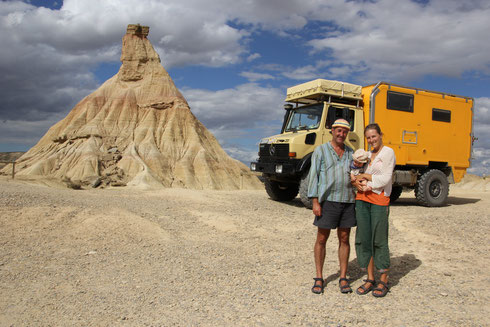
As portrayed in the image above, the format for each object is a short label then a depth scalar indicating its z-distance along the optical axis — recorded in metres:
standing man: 4.36
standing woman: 4.27
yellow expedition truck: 10.57
